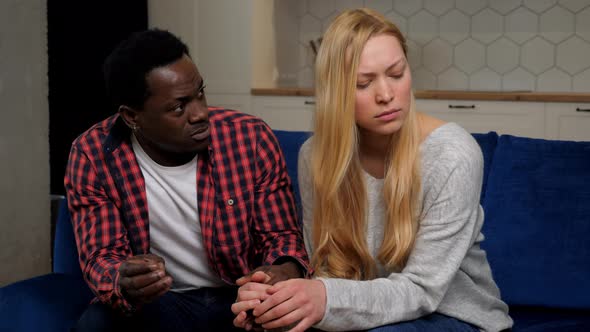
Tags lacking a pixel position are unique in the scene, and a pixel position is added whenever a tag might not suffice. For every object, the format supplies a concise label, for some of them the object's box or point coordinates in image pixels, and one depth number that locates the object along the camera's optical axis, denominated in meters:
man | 1.53
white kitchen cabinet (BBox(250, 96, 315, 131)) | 4.05
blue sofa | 1.74
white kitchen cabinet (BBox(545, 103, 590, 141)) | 3.50
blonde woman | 1.29
